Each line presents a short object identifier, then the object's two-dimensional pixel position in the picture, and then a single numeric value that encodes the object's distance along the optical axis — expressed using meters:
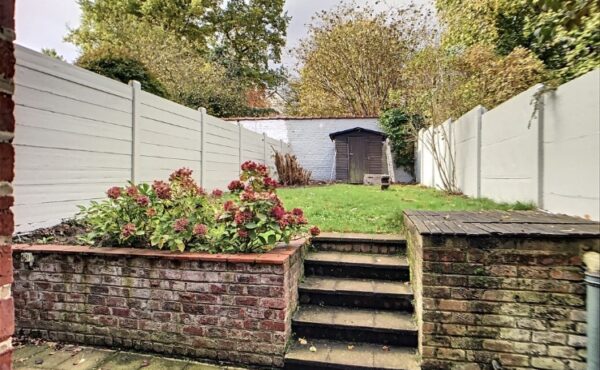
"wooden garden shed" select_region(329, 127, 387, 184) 11.95
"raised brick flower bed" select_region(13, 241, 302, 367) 2.47
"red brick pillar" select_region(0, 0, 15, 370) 0.96
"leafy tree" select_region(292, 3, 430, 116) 15.14
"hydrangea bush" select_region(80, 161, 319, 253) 2.70
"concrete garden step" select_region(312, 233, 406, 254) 3.32
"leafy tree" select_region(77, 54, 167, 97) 5.82
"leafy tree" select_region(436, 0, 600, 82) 2.41
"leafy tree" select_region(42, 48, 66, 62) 17.55
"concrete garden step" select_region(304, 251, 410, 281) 3.04
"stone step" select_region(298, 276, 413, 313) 2.78
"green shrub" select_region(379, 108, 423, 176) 11.83
